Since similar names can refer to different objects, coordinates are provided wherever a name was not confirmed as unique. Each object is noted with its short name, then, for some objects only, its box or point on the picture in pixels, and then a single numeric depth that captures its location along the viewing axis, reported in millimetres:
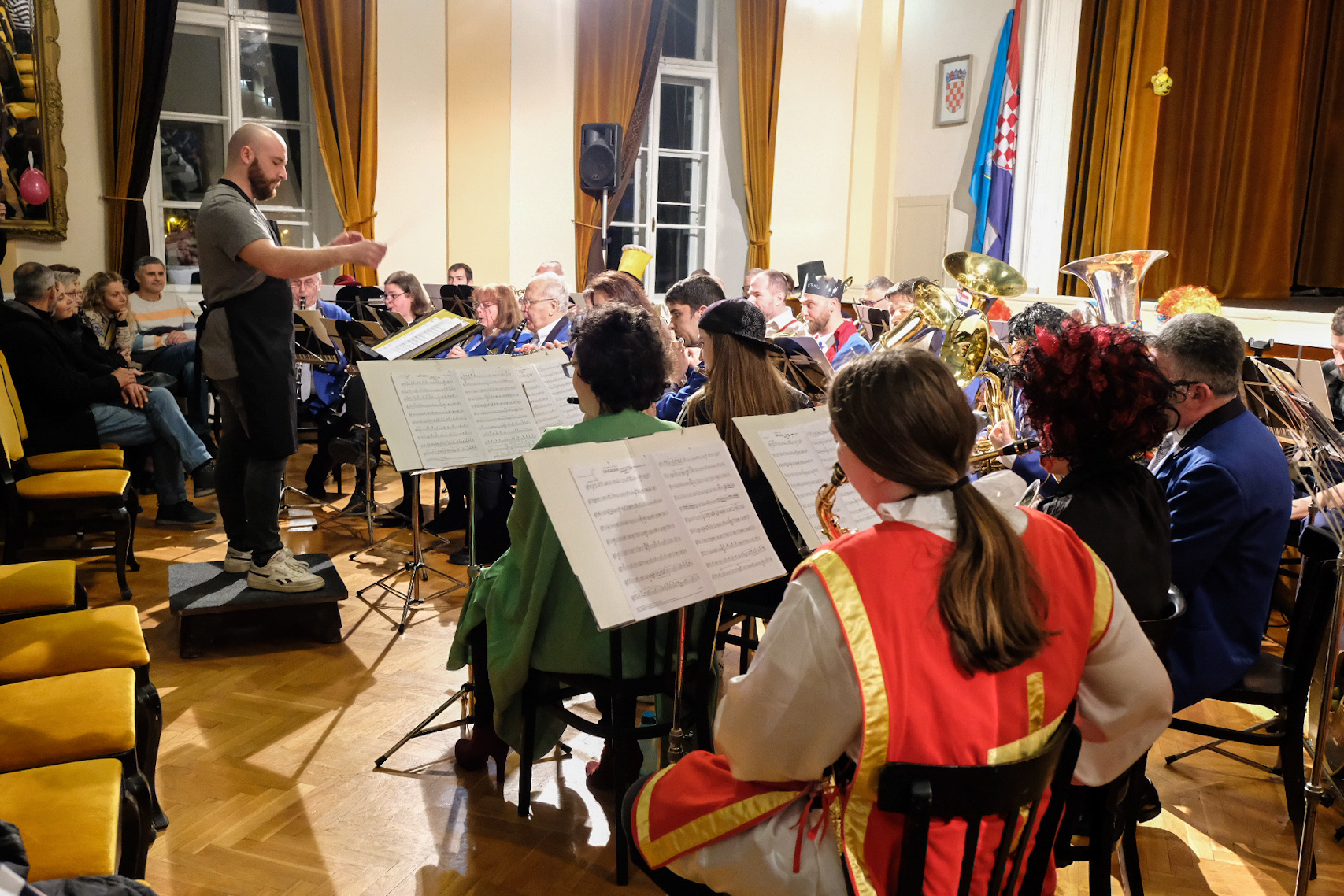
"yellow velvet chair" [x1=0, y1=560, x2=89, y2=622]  2332
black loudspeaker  7965
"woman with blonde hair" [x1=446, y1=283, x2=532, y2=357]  4879
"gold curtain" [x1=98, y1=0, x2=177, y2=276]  6996
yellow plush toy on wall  6891
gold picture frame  6699
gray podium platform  3297
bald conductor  3123
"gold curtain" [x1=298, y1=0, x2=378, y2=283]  7527
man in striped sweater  5855
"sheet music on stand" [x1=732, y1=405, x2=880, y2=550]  2098
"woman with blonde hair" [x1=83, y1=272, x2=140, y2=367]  5738
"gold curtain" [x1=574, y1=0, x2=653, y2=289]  8188
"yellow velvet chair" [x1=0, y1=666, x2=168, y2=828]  1732
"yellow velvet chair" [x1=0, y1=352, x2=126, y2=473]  4090
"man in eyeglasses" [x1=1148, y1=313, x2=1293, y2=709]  2160
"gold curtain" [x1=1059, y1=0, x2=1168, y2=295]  6984
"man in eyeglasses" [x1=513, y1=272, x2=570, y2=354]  4629
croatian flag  7809
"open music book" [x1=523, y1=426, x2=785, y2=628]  1713
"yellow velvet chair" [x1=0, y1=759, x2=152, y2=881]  1416
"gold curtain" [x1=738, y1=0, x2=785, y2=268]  8617
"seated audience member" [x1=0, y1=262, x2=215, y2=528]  4285
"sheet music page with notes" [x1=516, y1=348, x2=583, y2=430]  3043
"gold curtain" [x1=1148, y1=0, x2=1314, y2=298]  7152
